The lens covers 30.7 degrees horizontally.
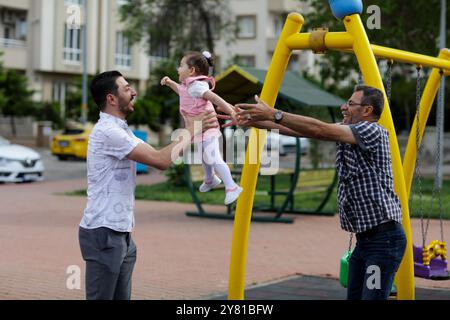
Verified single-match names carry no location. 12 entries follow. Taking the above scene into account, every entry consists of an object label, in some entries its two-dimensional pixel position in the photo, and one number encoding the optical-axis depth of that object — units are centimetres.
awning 1188
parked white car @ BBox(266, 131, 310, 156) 4112
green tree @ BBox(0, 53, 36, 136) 4041
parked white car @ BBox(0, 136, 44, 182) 2194
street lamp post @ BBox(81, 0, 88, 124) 3840
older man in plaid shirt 495
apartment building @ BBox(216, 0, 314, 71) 6206
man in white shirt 452
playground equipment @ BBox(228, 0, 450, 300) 588
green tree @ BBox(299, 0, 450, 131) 2298
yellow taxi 3300
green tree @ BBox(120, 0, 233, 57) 3022
